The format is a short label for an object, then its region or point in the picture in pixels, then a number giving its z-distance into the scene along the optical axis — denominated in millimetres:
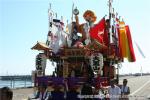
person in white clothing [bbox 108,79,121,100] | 14692
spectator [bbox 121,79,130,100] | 14867
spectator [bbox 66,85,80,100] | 16772
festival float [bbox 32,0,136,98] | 16781
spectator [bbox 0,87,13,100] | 5797
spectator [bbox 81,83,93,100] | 15570
